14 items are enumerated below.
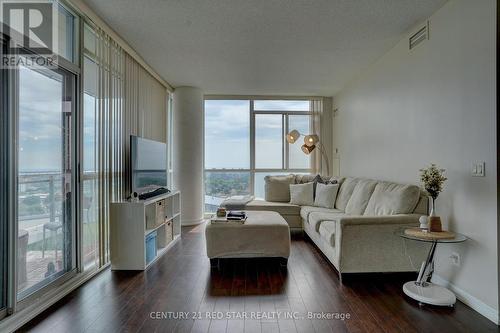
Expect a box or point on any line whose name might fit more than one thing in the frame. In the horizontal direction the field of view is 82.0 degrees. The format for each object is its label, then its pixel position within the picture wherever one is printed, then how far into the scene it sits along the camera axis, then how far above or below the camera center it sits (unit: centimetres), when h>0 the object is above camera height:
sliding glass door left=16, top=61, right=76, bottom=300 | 223 -10
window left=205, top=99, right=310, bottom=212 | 627 +46
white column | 559 +30
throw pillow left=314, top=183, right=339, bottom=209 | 476 -50
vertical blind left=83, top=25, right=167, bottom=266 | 313 +62
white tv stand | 321 -78
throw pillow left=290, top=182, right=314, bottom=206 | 507 -51
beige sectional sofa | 282 -71
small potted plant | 250 -18
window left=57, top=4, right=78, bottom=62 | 267 +127
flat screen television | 347 +3
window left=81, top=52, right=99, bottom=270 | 300 -5
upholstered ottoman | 323 -84
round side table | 234 -109
